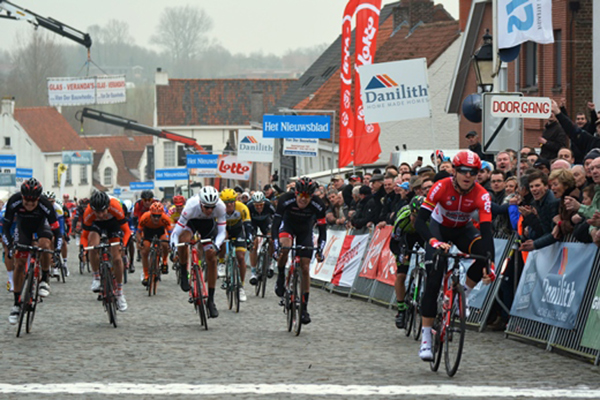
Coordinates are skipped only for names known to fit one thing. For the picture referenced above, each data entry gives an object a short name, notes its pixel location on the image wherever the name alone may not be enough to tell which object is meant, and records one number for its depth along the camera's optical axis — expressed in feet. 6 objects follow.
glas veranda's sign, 259.39
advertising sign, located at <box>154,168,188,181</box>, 207.31
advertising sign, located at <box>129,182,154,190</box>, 265.34
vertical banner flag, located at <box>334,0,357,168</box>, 102.27
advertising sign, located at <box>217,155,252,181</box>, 145.69
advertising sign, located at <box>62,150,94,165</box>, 253.44
